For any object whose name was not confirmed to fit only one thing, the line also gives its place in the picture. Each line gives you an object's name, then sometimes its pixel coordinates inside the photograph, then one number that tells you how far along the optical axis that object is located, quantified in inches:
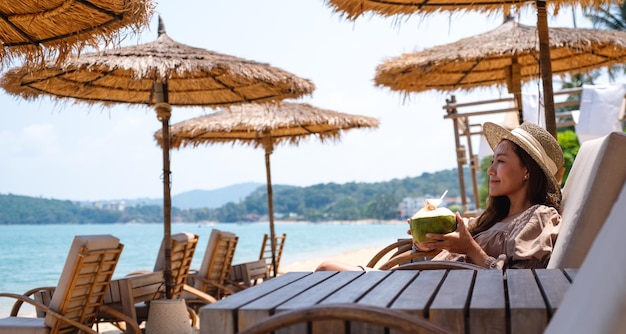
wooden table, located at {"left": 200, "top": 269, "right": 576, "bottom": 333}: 62.9
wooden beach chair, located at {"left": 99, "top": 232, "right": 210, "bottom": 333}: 223.0
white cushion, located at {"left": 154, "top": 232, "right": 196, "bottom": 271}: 273.4
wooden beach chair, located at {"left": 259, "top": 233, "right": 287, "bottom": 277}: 417.4
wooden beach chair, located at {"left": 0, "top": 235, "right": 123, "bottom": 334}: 185.0
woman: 124.0
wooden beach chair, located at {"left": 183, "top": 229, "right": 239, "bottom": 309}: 298.8
